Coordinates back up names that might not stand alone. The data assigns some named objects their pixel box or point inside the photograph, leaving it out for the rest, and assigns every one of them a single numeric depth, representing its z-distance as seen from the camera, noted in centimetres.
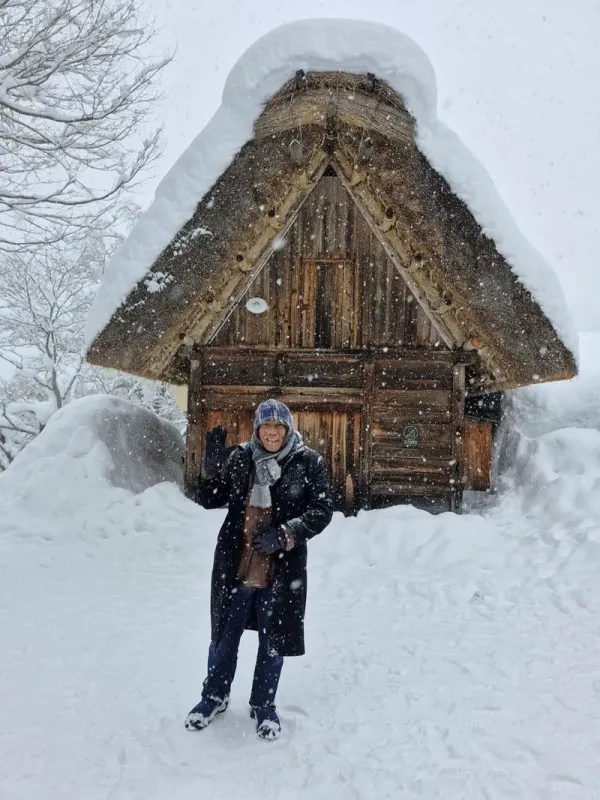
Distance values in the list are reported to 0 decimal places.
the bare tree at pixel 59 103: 542
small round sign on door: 725
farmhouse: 639
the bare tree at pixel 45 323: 1327
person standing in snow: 283
